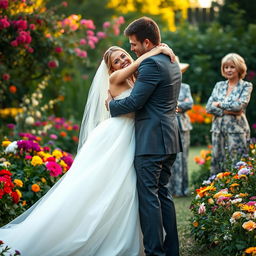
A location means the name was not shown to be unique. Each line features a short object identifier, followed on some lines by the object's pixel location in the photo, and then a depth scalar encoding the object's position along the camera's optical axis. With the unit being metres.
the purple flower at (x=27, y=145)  5.98
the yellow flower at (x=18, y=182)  5.21
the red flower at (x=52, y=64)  9.14
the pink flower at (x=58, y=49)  9.02
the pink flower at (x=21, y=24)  7.97
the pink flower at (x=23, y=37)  7.87
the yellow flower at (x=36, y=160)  5.70
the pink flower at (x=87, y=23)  9.62
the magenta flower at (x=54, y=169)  5.58
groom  4.17
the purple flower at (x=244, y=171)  4.73
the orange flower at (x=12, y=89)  9.49
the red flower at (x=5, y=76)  8.75
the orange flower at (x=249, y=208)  4.04
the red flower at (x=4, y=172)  4.97
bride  4.37
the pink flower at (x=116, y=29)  11.38
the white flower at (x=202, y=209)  4.56
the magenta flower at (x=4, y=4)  7.80
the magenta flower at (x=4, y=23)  7.61
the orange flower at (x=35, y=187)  5.43
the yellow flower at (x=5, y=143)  6.28
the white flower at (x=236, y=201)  4.26
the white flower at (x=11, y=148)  6.03
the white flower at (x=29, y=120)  9.29
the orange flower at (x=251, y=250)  3.67
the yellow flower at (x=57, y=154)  6.22
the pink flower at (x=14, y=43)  7.90
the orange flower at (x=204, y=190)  4.80
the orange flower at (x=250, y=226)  3.86
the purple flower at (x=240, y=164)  5.20
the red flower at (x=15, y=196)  4.95
